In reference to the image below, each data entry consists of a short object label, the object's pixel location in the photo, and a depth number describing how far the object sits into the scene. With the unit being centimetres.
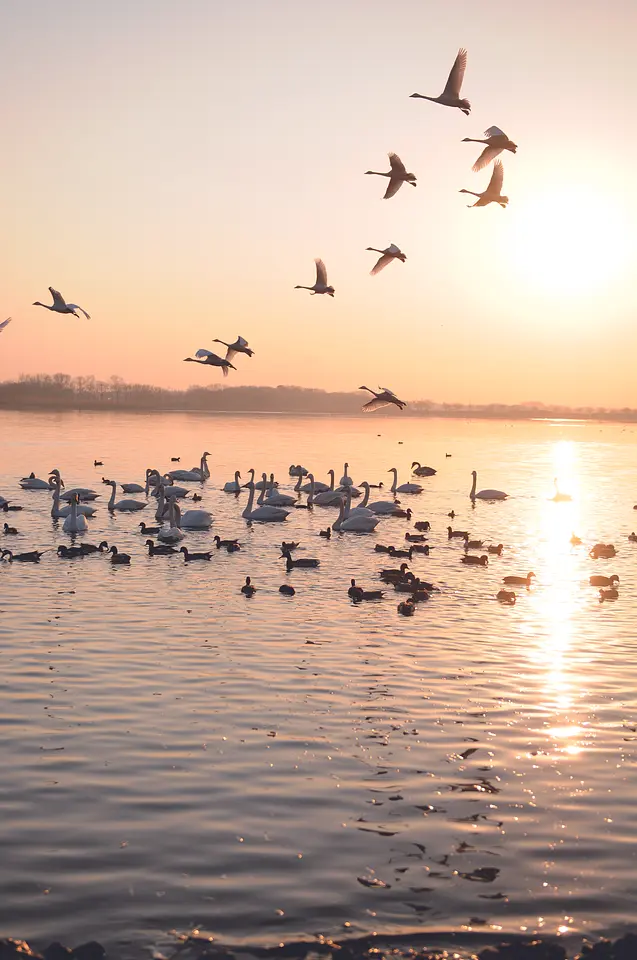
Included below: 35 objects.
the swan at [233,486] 5753
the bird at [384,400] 2702
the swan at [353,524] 4262
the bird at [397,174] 2569
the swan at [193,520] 4131
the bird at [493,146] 2269
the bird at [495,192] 2444
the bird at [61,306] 2971
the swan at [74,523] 3866
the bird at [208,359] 2767
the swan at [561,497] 5956
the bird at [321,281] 2980
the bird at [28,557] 3139
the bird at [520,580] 3006
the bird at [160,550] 3380
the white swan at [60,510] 4157
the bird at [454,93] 2178
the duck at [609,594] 2851
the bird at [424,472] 7202
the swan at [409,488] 6238
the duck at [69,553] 3262
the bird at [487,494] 5951
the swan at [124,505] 4781
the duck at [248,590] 2723
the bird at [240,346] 2995
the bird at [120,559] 3134
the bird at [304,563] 3169
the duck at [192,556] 3269
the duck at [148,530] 3888
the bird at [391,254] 2725
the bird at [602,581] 3016
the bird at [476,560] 3369
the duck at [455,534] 4038
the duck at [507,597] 2750
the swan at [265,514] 4503
